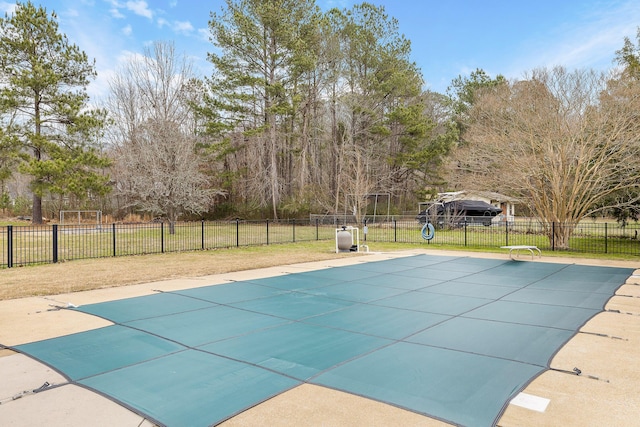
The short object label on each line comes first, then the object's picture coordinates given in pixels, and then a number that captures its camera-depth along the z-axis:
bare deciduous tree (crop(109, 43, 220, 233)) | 23.39
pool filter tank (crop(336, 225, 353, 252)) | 14.52
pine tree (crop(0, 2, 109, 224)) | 24.16
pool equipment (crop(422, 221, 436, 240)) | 17.87
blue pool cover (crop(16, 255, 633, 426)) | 3.37
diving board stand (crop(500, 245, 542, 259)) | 12.65
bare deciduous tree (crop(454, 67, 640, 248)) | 14.41
